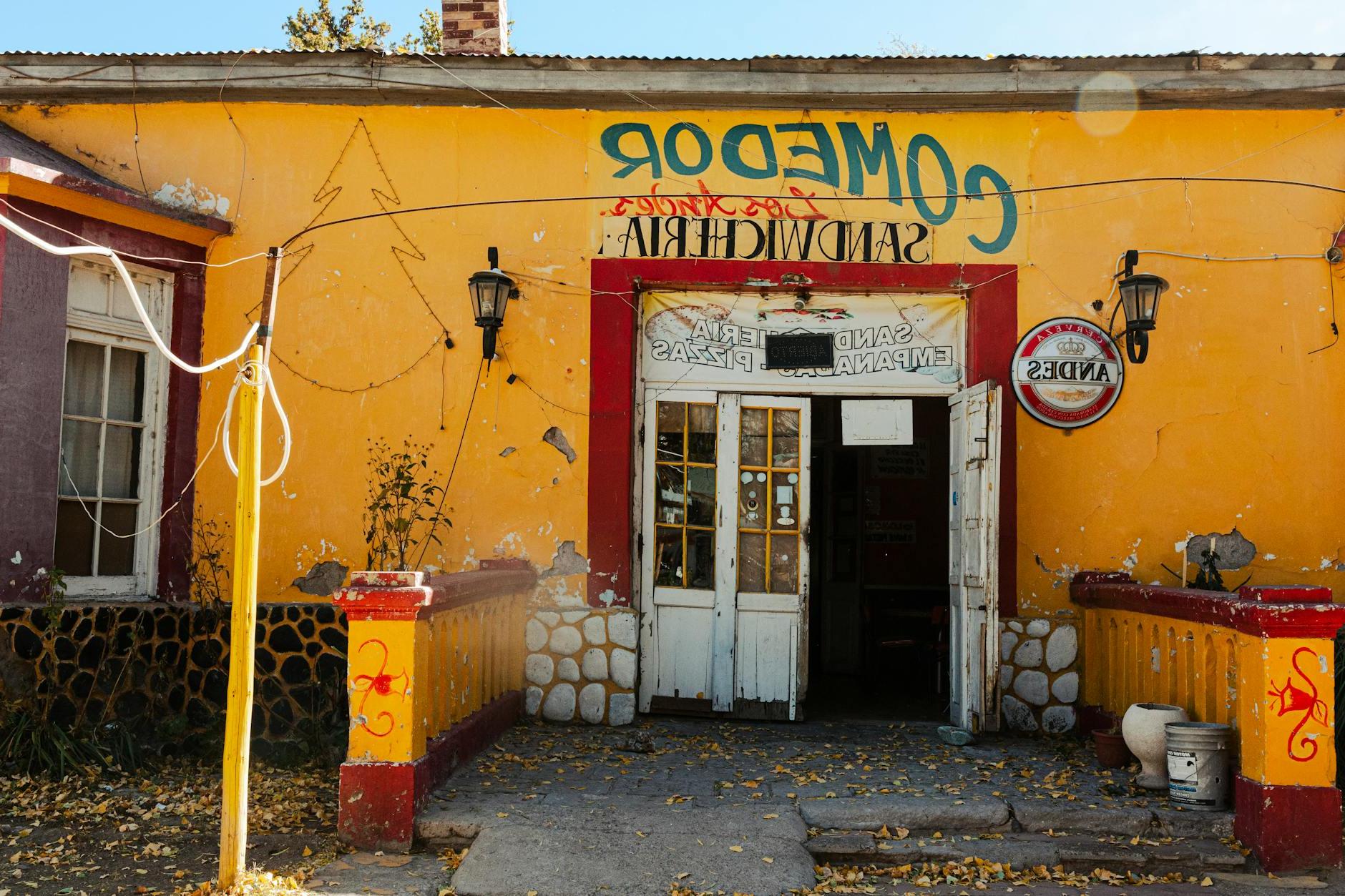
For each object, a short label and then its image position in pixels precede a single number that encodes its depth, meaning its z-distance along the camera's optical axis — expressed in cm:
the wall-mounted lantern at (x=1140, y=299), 662
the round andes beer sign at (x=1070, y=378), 689
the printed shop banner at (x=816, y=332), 715
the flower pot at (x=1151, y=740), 526
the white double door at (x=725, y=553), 712
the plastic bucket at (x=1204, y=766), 496
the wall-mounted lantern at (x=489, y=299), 679
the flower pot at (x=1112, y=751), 580
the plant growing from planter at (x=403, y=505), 695
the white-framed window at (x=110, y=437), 655
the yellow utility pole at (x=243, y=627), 404
